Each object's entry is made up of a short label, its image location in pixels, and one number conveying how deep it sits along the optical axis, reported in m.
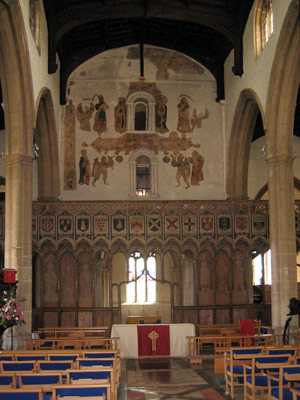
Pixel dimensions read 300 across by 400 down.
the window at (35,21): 17.49
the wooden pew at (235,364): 10.46
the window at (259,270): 30.37
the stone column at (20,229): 15.61
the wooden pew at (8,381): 7.67
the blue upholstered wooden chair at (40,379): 7.61
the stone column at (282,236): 16.48
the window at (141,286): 27.03
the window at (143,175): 23.31
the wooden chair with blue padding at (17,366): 8.87
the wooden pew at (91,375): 7.60
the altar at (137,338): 16.23
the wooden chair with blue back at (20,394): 6.43
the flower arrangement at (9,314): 12.57
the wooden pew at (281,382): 8.17
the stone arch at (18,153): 15.48
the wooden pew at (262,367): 8.95
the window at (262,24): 17.98
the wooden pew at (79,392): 6.71
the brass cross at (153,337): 16.27
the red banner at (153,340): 16.23
